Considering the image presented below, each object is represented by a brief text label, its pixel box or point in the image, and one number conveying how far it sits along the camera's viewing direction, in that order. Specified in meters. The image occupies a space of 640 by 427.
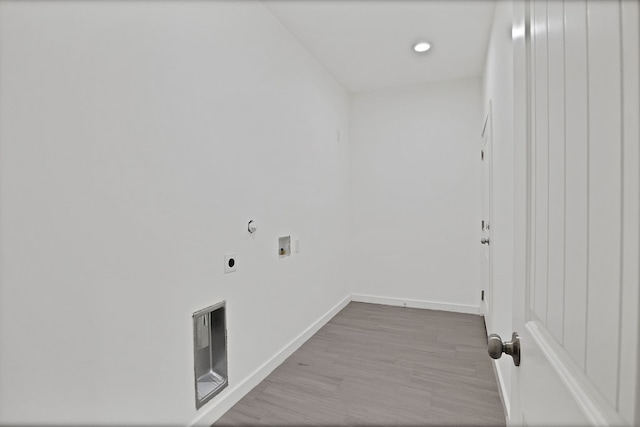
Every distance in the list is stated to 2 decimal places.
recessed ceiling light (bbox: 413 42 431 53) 3.04
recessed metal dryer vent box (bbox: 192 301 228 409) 1.90
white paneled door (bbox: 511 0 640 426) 0.35
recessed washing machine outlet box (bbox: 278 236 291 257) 2.70
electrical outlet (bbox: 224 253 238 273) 2.07
